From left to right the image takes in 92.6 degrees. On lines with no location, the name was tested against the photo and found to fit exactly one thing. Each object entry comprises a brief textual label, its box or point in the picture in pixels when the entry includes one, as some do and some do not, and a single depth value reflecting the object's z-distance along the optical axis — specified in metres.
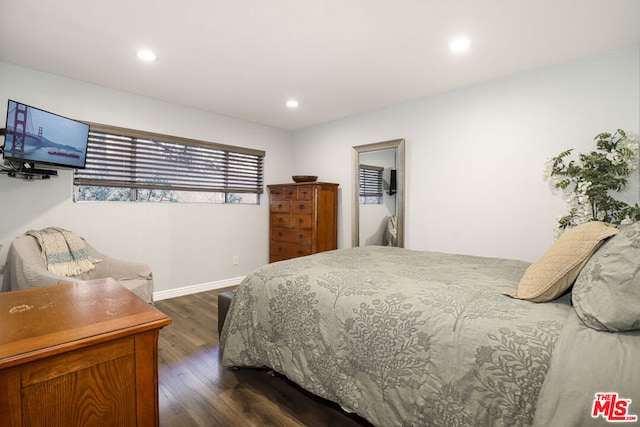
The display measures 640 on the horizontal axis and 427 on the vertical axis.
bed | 0.94
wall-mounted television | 2.31
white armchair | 1.93
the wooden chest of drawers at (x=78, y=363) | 0.80
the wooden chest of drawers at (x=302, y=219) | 4.11
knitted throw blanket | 2.46
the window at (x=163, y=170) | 3.26
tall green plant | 2.21
